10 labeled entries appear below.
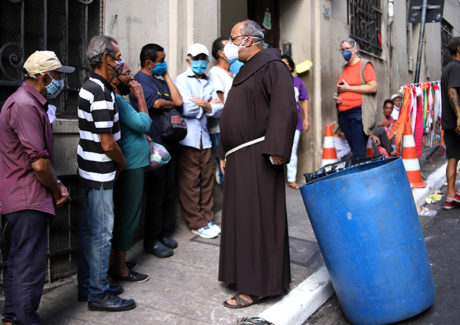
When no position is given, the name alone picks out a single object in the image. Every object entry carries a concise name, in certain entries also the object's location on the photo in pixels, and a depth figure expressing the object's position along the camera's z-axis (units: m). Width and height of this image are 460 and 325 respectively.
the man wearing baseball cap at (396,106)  7.82
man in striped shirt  3.04
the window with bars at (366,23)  8.82
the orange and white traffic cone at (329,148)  6.85
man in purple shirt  2.59
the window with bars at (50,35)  3.52
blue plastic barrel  2.83
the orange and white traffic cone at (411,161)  6.55
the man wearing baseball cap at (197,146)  4.60
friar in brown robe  3.26
